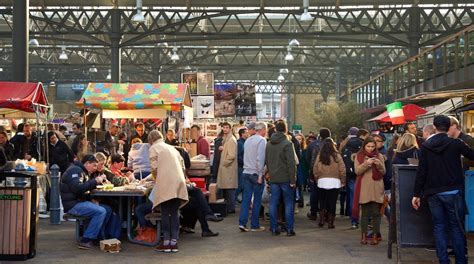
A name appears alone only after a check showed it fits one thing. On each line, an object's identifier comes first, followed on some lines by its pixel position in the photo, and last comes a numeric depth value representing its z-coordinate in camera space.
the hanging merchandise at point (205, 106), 20.73
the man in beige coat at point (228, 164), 14.23
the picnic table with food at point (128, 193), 10.42
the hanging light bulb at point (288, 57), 37.97
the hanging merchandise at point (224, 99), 23.03
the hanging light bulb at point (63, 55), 39.62
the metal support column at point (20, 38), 18.19
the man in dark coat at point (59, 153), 15.31
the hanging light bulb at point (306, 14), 23.75
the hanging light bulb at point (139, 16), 24.38
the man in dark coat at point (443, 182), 8.28
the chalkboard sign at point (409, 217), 8.82
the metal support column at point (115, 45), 31.03
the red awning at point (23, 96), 13.59
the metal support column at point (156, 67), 47.21
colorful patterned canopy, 15.76
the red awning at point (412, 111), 21.67
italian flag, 21.02
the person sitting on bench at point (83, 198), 10.21
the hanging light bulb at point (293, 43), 33.51
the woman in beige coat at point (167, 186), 9.88
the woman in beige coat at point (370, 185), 10.69
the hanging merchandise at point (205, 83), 20.23
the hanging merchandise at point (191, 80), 20.39
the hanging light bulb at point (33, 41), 35.69
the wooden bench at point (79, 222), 10.26
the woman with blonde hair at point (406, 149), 11.38
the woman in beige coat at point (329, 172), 12.47
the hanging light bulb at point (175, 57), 38.91
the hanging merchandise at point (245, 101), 23.20
